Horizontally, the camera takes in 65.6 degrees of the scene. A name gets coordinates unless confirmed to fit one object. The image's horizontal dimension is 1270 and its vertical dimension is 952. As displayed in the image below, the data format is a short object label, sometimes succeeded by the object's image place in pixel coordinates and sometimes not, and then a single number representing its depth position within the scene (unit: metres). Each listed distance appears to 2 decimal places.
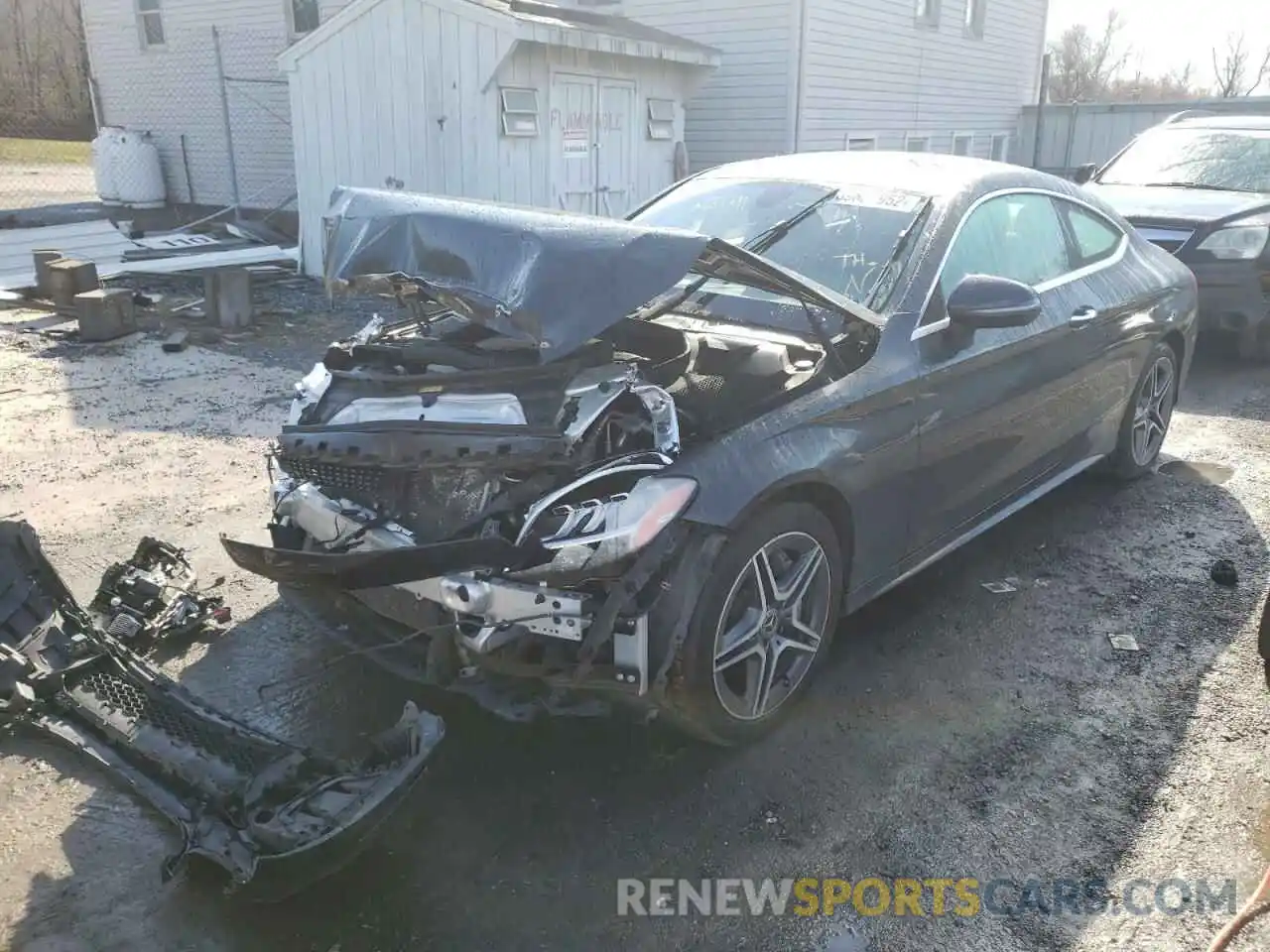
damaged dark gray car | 2.72
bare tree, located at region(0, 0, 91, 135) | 29.38
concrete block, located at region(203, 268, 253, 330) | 9.30
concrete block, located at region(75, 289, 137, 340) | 8.61
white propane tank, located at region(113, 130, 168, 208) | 16.03
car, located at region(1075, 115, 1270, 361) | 7.57
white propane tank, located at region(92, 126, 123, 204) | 15.88
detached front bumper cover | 2.40
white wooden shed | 9.88
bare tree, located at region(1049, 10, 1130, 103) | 45.09
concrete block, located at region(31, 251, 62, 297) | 10.03
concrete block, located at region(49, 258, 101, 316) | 9.68
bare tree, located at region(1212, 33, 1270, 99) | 44.25
